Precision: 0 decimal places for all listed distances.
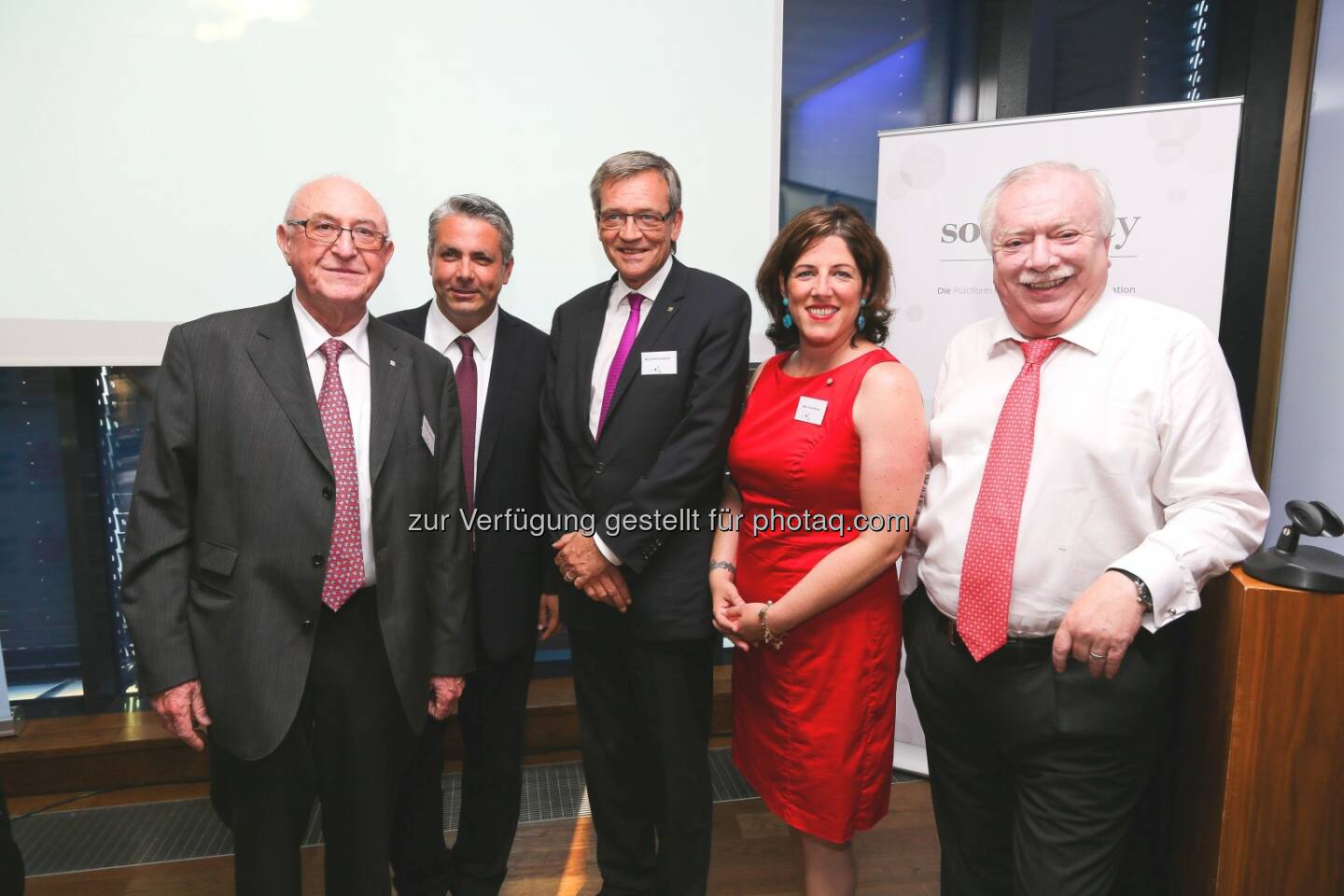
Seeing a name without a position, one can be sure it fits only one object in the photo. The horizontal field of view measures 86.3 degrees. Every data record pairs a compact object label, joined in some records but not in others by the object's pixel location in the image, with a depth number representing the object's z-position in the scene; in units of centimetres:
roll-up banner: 225
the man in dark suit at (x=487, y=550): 183
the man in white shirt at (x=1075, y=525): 117
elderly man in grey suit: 136
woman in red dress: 148
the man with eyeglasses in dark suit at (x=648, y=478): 167
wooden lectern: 110
